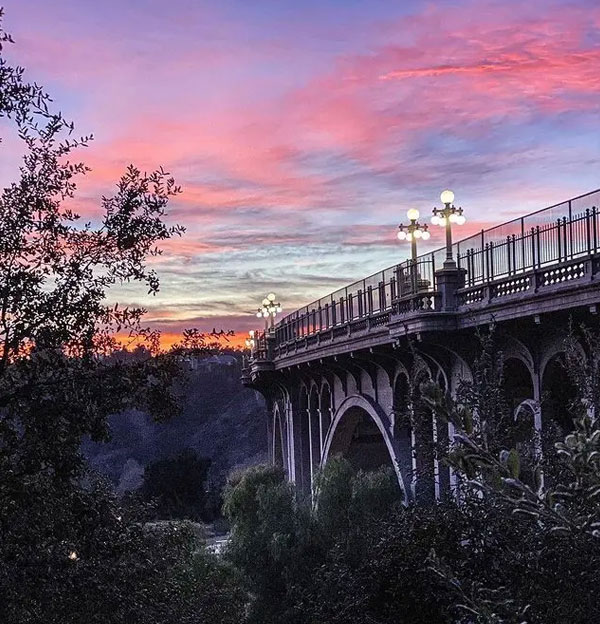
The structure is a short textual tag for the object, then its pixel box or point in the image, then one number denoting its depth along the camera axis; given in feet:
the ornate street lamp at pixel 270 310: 206.39
